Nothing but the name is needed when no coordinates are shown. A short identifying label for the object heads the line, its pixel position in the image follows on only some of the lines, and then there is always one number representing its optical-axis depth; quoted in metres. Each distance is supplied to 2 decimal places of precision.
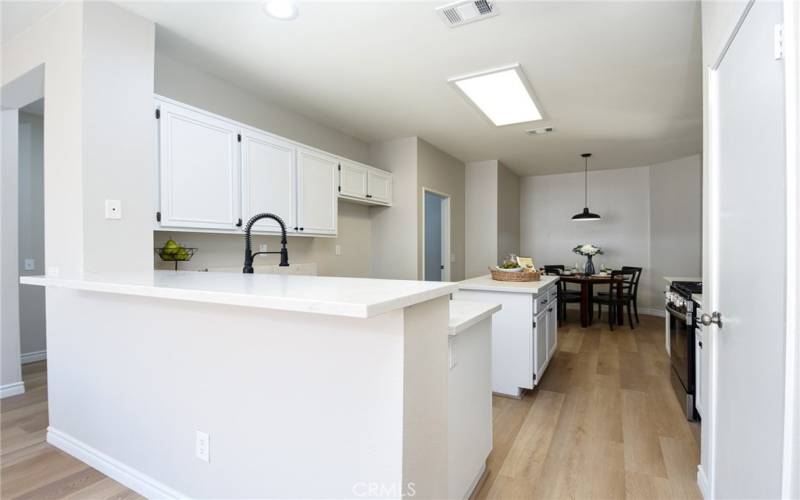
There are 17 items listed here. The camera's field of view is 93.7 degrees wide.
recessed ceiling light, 2.16
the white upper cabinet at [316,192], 3.34
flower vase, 6.03
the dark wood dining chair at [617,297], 5.55
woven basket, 3.30
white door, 1.07
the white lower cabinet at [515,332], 2.98
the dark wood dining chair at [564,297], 6.04
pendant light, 5.97
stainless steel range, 2.54
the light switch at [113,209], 2.08
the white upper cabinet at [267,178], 2.80
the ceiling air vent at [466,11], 2.18
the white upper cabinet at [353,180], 3.89
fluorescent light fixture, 3.07
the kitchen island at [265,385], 1.14
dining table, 5.61
